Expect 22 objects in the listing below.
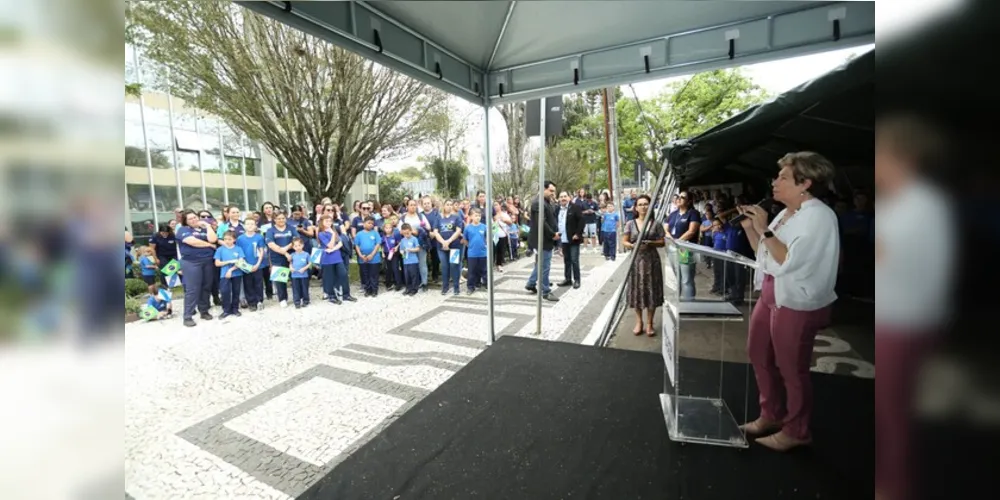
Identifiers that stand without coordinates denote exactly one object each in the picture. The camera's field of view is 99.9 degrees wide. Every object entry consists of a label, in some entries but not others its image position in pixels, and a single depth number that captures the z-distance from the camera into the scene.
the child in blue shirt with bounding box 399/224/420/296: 7.27
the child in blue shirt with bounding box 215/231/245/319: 5.97
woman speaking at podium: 1.71
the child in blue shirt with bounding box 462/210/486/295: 7.18
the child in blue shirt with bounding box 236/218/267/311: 6.30
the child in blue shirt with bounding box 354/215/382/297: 7.24
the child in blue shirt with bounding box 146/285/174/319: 6.12
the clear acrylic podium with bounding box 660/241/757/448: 2.09
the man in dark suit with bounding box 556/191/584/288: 6.96
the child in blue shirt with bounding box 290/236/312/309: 6.58
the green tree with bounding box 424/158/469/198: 22.42
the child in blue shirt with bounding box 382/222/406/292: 7.53
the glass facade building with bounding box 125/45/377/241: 11.95
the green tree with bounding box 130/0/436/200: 8.38
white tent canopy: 2.51
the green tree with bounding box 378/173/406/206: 25.70
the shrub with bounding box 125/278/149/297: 7.38
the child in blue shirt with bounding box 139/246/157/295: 6.70
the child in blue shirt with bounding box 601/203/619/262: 10.85
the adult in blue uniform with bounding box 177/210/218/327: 5.72
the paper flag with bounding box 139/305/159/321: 5.98
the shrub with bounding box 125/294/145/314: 6.30
